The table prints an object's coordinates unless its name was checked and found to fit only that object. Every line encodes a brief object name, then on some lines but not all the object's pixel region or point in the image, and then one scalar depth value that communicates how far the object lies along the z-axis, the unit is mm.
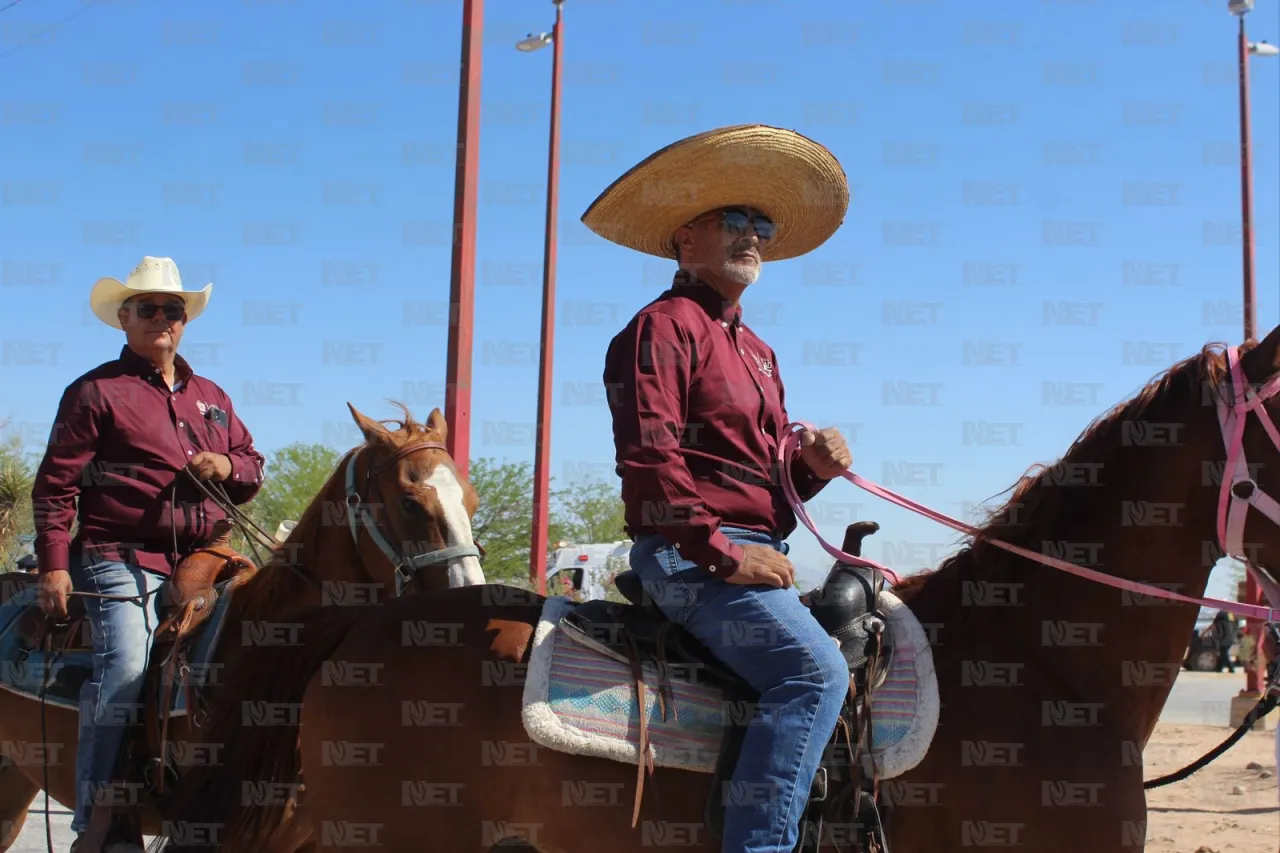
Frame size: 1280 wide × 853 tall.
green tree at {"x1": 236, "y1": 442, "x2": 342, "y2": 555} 28906
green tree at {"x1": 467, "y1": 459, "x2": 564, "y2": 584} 29266
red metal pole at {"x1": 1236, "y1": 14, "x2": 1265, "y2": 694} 13566
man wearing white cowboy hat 4820
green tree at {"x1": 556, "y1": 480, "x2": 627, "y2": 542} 44531
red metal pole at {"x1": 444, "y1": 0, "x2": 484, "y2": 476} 7949
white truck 31953
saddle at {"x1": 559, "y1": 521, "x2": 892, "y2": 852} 3385
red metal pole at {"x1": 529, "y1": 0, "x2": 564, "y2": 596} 14523
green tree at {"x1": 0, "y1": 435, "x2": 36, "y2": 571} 12602
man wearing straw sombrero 3330
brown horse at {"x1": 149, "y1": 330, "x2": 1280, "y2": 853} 3357
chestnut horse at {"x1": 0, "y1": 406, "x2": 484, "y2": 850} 5023
